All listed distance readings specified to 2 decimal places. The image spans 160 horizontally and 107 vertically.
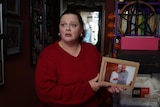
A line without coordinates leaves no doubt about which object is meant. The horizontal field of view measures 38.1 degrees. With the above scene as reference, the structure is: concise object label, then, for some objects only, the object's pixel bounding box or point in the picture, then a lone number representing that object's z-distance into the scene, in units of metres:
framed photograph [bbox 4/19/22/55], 1.90
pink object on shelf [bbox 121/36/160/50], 1.94
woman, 1.12
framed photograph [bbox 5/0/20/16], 1.90
